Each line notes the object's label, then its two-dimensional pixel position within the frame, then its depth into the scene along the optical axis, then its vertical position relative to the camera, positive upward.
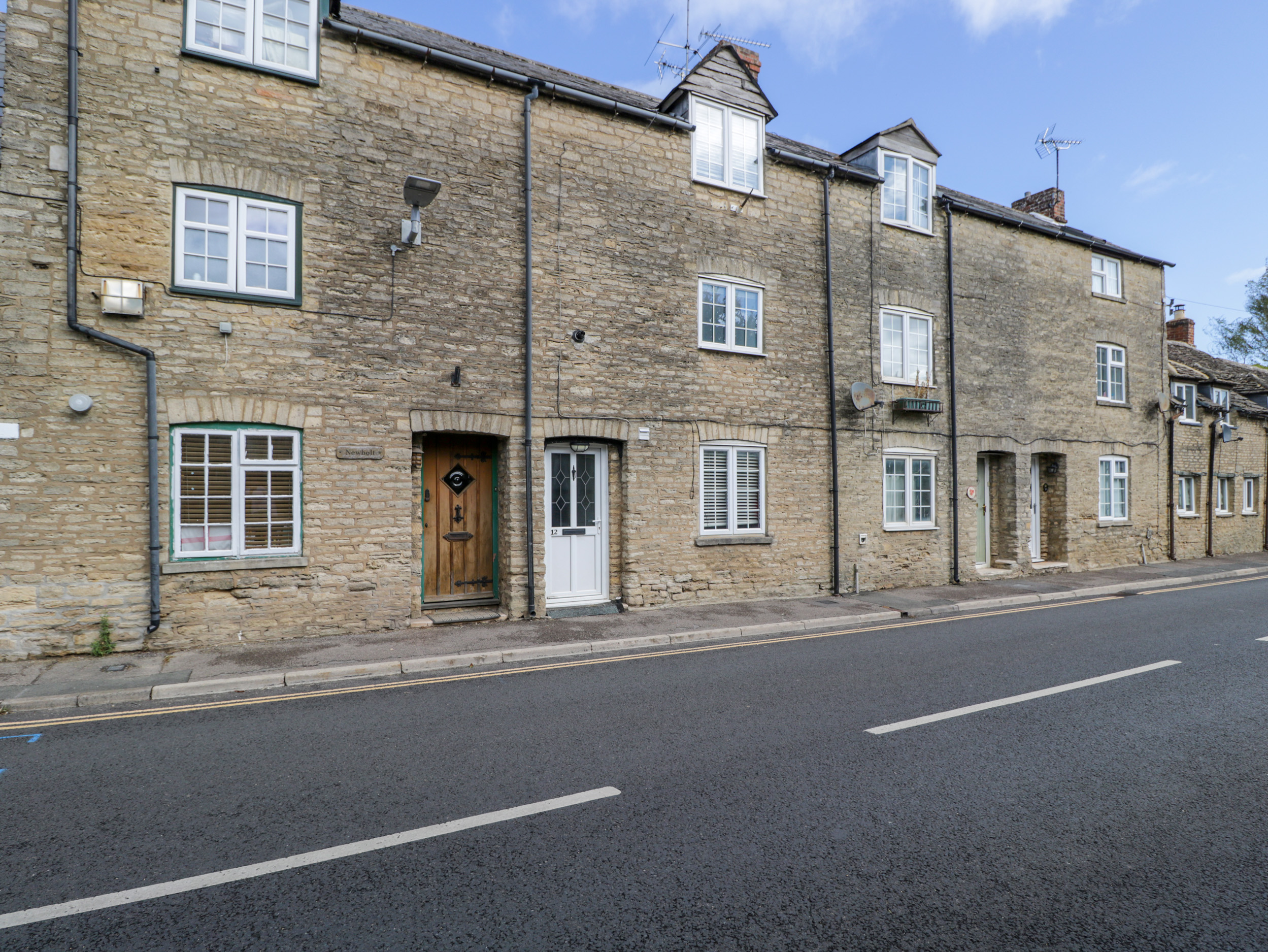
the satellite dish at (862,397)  13.49 +1.74
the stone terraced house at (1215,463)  20.75 +0.74
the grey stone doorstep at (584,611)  10.94 -1.97
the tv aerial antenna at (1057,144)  20.58 +10.07
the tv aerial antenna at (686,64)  15.08 +9.20
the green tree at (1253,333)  34.56 +7.76
